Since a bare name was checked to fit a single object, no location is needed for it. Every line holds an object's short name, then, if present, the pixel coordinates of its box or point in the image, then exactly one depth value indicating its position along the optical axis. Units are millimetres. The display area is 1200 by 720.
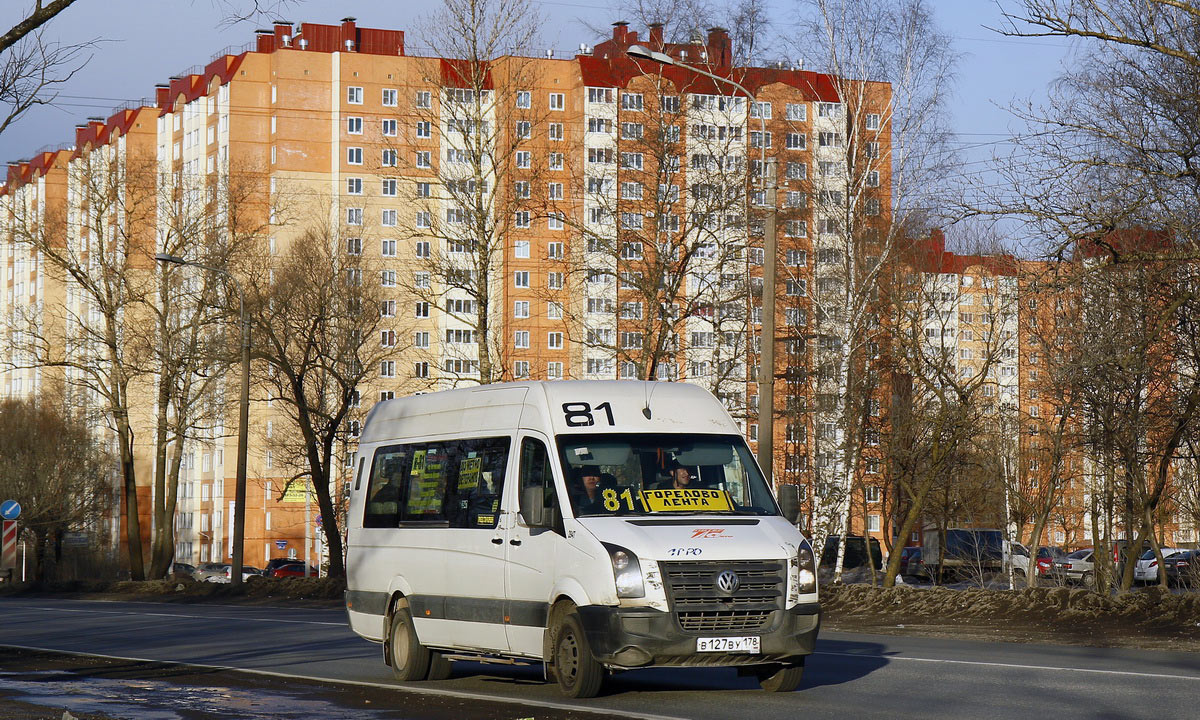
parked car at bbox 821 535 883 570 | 62688
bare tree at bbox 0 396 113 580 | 76125
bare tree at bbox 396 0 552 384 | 38594
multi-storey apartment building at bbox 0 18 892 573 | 36625
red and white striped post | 39938
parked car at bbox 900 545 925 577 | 56156
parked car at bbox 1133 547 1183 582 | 55562
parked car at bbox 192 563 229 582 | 83500
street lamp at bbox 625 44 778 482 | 22516
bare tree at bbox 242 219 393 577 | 44062
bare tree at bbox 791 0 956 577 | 35875
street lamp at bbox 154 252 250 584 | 37672
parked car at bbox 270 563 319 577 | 84481
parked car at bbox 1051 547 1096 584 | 55272
